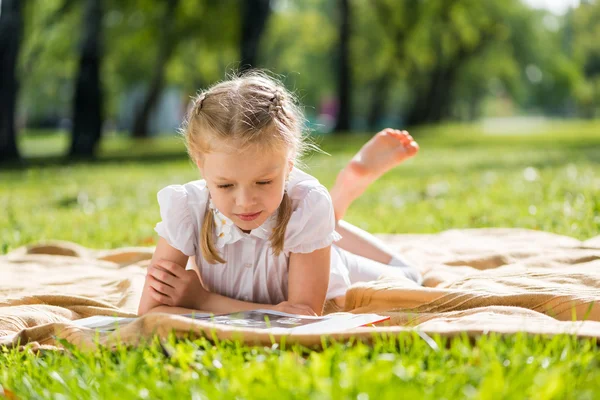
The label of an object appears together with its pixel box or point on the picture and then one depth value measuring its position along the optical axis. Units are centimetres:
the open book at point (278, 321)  264
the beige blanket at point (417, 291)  252
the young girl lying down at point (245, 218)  295
